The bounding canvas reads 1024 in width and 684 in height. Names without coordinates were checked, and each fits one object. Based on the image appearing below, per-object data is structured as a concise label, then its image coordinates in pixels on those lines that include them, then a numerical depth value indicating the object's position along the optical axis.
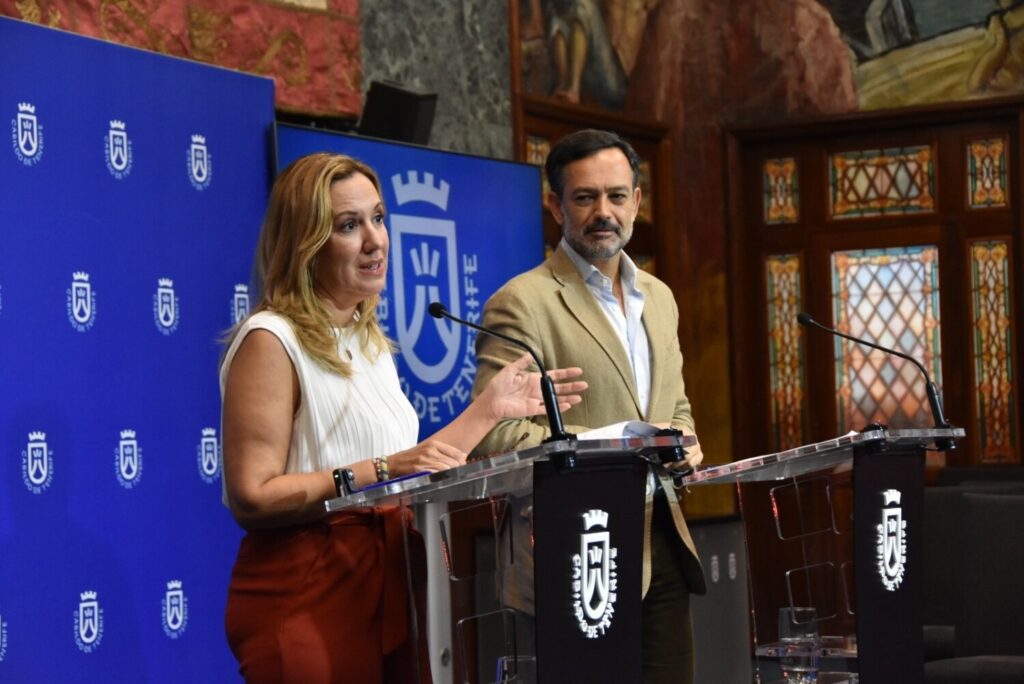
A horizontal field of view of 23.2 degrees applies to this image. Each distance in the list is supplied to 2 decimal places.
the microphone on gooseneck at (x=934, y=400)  5.21
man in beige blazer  5.09
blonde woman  3.90
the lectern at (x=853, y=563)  5.01
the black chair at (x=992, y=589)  6.60
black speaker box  9.40
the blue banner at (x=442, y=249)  8.87
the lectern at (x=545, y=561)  3.69
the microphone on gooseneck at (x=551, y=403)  3.66
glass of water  5.02
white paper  3.94
